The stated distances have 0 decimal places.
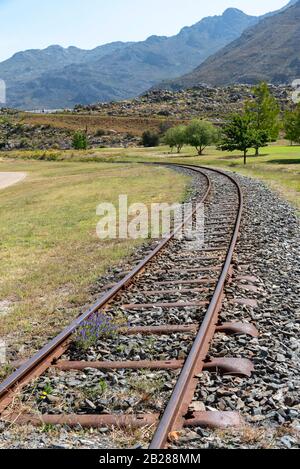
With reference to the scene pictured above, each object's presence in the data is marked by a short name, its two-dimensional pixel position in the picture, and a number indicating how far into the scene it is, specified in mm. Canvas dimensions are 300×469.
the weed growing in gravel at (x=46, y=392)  5602
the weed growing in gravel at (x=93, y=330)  6984
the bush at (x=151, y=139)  124288
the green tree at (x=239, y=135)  63062
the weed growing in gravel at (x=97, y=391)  5651
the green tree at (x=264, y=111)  76438
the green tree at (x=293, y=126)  59875
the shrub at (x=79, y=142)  118625
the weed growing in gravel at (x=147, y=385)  5653
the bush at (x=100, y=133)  156638
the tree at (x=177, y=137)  87819
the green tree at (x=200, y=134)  82125
